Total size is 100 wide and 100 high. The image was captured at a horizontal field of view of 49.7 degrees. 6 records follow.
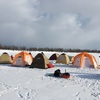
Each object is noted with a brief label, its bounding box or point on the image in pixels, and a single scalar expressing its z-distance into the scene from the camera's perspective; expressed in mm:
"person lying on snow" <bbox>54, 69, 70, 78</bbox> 6981
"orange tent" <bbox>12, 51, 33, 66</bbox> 10300
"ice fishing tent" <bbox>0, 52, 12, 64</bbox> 11492
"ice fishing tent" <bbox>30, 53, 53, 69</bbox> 9422
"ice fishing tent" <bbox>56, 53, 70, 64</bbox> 12112
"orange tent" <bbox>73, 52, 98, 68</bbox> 9958
